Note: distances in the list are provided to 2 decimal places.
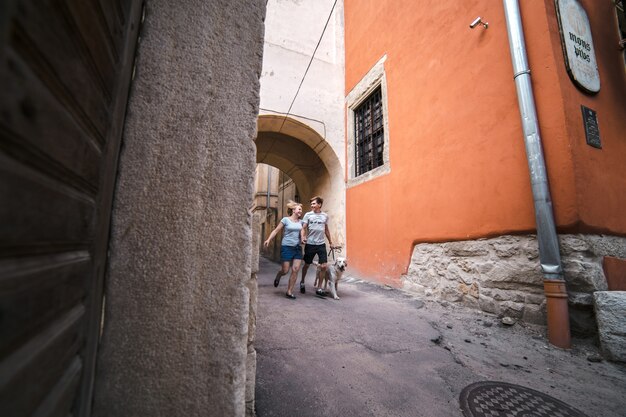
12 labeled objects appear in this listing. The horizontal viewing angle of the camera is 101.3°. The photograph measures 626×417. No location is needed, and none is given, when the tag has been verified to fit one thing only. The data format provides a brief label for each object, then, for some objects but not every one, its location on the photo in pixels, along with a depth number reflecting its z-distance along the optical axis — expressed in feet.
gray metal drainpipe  8.68
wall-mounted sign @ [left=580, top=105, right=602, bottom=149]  9.87
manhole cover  5.50
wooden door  1.37
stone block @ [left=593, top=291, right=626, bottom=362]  7.57
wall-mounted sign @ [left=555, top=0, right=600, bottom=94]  10.19
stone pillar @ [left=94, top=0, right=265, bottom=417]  3.35
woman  14.60
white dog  14.88
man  15.16
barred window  21.13
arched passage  23.56
